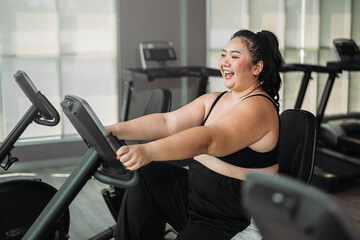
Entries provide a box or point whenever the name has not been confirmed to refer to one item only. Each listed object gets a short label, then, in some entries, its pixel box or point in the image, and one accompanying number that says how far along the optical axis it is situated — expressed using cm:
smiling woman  156
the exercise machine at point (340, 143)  381
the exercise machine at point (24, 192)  217
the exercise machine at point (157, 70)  439
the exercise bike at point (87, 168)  140
